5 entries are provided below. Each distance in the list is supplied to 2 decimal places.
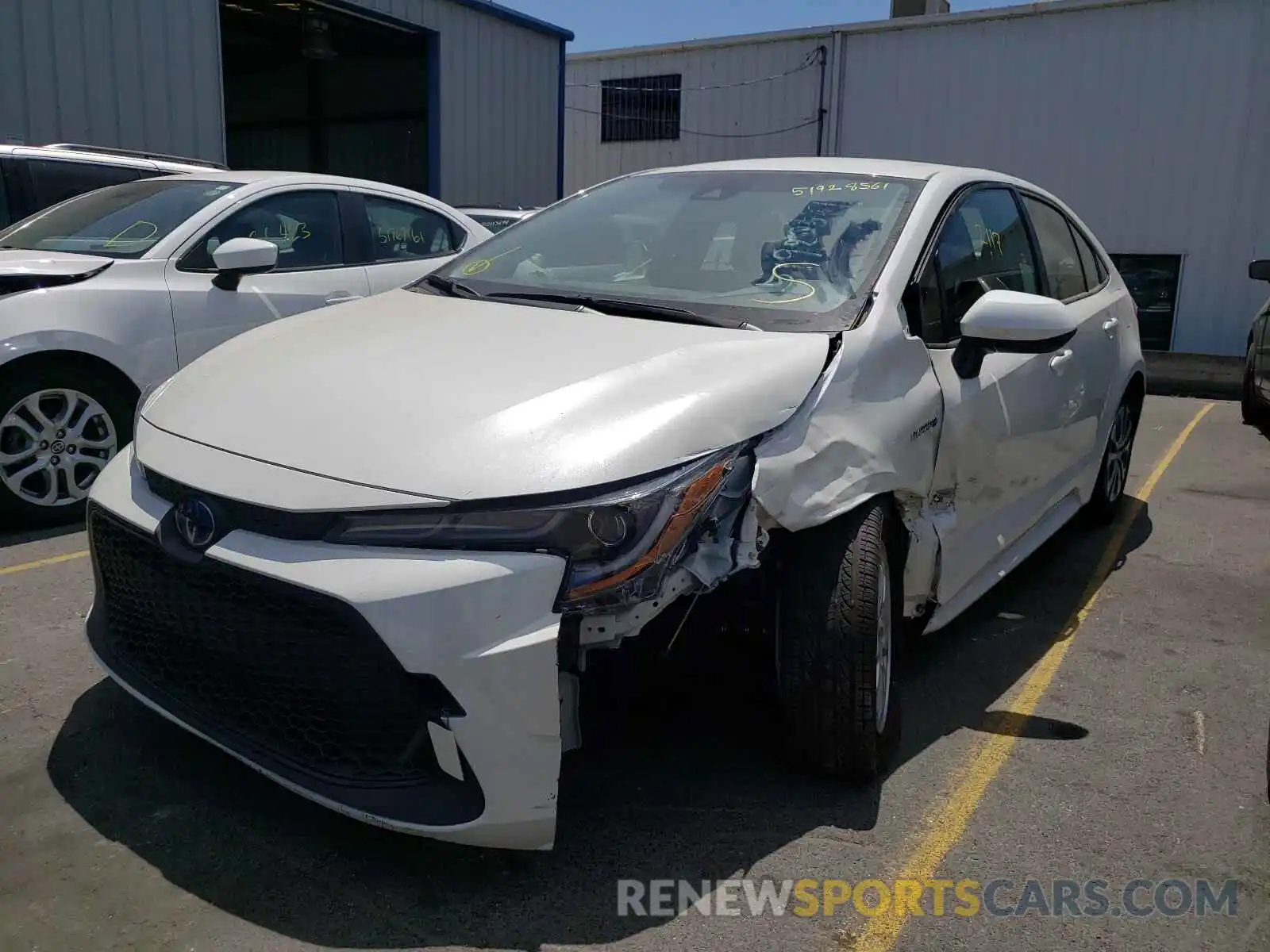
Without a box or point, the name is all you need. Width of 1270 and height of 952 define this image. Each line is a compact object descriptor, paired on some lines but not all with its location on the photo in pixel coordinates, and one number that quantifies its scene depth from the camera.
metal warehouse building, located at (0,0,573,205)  9.41
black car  8.26
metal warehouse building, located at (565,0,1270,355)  13.84
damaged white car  2.13
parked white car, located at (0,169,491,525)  4.68
